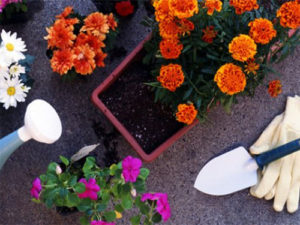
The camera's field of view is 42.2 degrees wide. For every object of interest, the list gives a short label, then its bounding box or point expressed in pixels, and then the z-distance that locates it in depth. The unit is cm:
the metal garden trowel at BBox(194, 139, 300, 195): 153
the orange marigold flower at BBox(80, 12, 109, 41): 128
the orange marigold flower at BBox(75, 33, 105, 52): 129
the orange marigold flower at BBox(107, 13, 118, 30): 133
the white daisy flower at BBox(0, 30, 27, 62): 116
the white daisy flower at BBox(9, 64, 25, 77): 125
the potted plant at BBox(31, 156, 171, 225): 104
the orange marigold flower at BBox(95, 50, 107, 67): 135
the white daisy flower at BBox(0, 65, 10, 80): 120
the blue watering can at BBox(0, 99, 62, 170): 108
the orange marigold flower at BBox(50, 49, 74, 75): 124
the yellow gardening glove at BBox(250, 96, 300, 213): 152
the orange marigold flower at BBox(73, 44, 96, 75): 127
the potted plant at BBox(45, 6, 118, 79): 125
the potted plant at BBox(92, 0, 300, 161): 99
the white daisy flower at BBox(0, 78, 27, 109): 126
